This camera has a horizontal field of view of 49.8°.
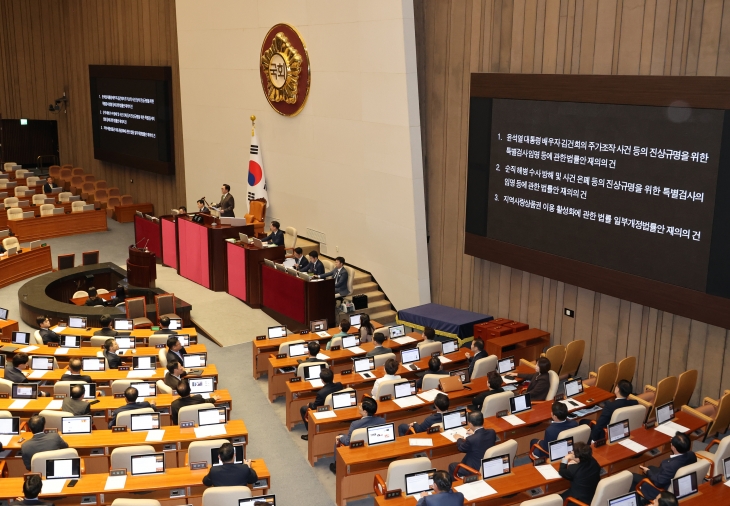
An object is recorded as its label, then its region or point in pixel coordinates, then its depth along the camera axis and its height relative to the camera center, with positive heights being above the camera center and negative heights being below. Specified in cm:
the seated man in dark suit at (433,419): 912 -394
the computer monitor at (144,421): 935 -401
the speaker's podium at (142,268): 1644 -392
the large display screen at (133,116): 2198 -112
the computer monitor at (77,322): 1388 -426
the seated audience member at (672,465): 784 -372
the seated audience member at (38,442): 845 -389
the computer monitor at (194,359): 1177 -413
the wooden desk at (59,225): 2200 -419
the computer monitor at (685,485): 751 -377
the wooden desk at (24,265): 1800 -438
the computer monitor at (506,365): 1131 -400
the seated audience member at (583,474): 778 -380
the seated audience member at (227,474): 789 -389
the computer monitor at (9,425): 921 -401
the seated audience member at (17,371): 1085 -403
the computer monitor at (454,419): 924 -390
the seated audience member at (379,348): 1188 -397
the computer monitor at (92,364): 1162 -416
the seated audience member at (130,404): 964 -402
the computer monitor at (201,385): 1069 -409
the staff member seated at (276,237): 1617 -319
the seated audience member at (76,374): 1075 -401
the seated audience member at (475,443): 855 -385
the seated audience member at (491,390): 997 -388
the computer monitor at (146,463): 822 -395
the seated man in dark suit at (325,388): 1045 -404
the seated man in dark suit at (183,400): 968 -395
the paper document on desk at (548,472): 809 -397
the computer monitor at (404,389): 1030 -397
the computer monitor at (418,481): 768 -384
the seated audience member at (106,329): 1310 -413
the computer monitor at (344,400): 1001 -400
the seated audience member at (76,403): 967 -397
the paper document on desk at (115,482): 791 -405
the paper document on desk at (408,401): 1007 -406
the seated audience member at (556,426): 876 -375
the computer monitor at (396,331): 1316 -410
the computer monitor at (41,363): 1153 -414
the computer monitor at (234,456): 823 -393
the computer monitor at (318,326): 1341 -412
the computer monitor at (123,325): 1360 -420
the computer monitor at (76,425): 927 -402
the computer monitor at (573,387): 1041 -396
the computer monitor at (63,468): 805 -393
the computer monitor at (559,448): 834 -381
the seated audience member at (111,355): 1188 -411
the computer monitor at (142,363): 1166 -416
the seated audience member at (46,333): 1286 -413
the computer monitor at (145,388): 1059 -411
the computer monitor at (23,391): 1045 -409
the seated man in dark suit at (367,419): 916 -388
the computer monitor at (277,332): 1297 -410
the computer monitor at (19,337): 1288 -419
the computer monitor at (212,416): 945 -399
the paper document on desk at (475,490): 771 -397
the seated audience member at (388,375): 1045 -390
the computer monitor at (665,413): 937 -387
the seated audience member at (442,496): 714 -370
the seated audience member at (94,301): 1531 -428
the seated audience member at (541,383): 1029 -386
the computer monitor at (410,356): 1185 -408
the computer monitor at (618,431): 891 -389
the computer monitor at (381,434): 891 -393
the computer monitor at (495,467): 807 -388
